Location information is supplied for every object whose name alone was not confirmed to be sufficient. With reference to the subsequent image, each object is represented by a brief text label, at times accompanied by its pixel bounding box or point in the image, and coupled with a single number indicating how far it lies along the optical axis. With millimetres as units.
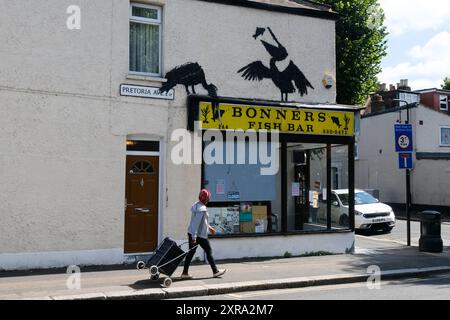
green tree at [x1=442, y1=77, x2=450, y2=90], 50612
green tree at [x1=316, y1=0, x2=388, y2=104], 22125
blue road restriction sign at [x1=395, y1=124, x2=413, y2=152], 15617
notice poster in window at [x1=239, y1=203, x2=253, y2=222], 13391
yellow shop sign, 12719
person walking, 10148
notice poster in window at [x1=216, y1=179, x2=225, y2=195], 13062
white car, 19500
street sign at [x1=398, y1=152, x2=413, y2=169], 15604
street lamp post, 15527
